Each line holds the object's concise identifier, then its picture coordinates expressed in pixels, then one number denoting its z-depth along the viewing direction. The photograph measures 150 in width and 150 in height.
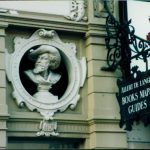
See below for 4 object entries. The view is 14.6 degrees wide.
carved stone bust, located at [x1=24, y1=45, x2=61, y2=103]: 13.05
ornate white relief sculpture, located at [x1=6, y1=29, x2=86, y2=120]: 12.78
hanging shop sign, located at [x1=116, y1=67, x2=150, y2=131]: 12.18
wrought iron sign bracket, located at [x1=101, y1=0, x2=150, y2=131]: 12.30
